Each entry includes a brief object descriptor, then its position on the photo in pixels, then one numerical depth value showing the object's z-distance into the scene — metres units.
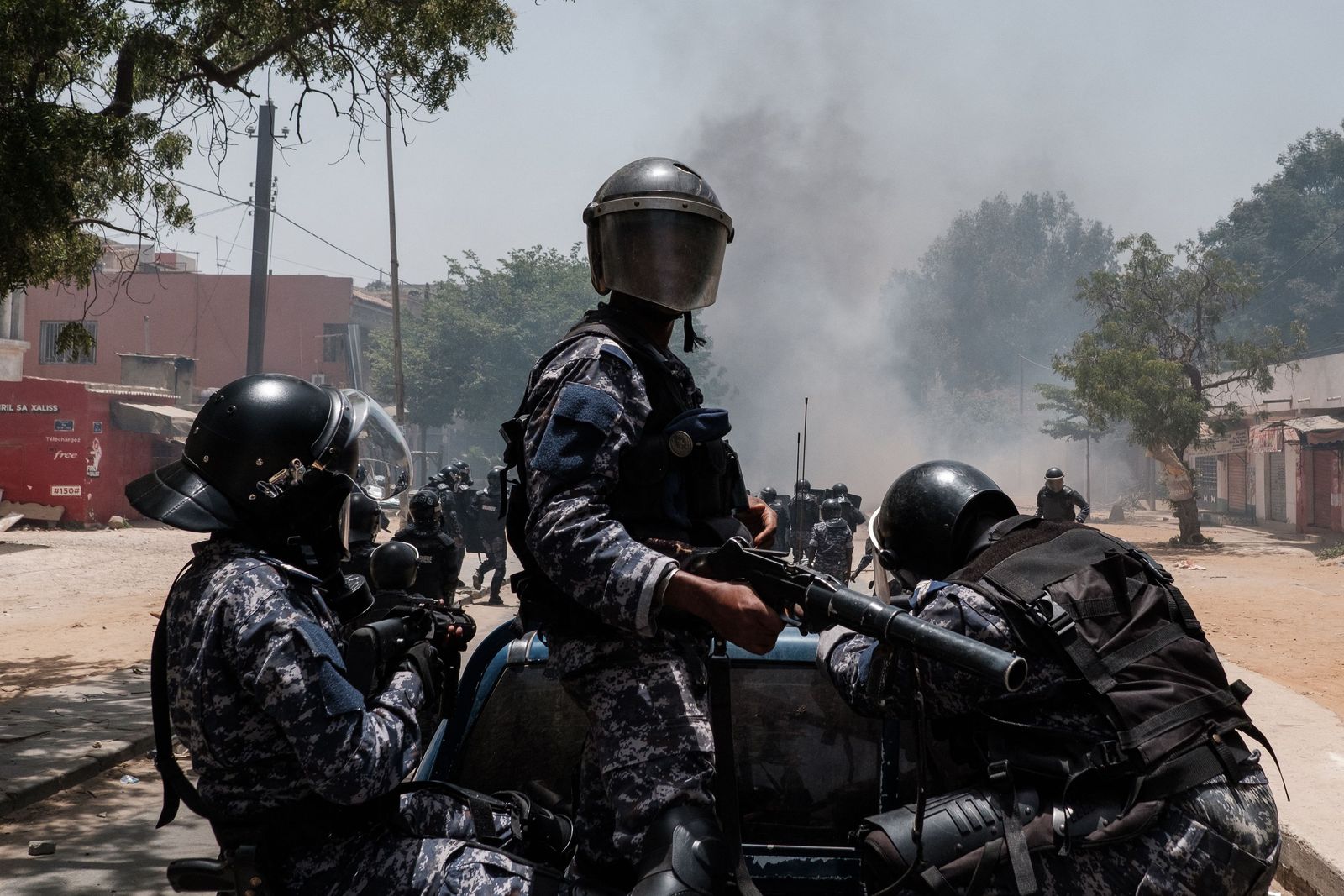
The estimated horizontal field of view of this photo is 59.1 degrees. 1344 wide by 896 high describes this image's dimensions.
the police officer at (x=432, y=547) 9.48
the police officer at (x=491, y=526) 14.81
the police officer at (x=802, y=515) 14.69
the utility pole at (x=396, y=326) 26.98
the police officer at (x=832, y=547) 12.25
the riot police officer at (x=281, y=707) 1.89
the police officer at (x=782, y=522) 16.14
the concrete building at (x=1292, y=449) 27.69
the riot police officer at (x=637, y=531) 1.99
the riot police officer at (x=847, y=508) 13.77
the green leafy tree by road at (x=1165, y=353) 25.00
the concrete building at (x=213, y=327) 40.91
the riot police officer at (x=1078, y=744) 2.19
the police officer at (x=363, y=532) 4.40
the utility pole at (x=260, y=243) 27.33
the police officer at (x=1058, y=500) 15.20
